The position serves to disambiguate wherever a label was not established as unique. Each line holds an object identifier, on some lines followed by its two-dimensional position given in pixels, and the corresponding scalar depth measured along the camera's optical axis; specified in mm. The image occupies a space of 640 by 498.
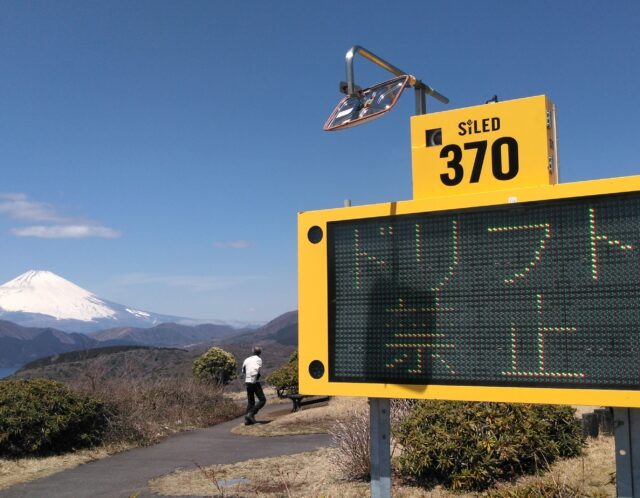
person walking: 14680
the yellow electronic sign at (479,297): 3105
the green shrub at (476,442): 7152
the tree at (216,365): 23062
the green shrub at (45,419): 10883
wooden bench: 16188
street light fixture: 3752
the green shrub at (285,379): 19328
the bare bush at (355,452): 8055
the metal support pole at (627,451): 3223
